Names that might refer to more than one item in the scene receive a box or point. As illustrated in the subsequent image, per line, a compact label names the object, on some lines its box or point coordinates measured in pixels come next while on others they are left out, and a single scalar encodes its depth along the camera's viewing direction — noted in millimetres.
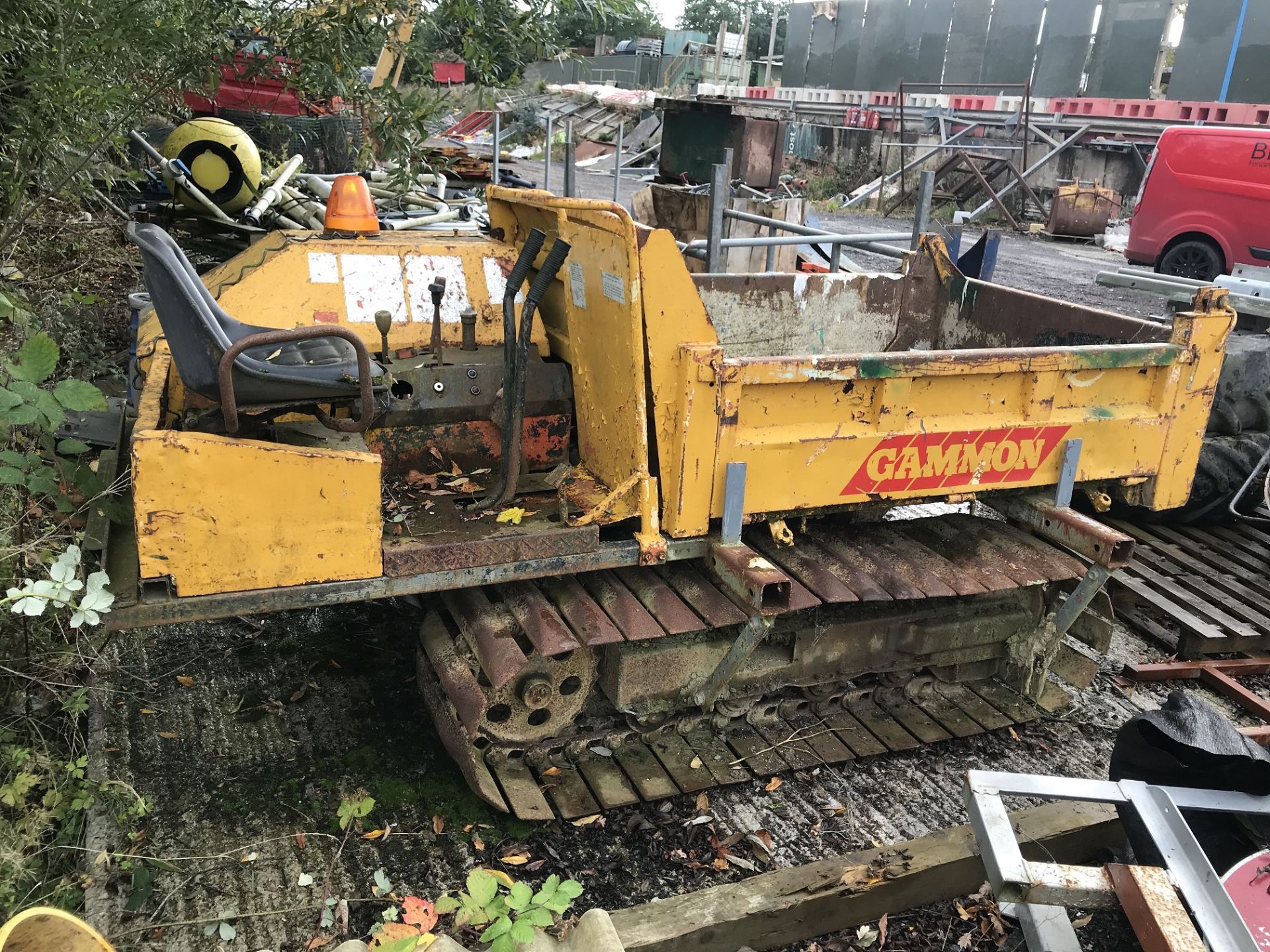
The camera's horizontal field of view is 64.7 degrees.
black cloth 2672
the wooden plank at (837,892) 2648
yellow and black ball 7852
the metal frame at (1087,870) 2322
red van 11328
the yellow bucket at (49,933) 1869
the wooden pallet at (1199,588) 4617
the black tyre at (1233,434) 5547
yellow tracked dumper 2910
